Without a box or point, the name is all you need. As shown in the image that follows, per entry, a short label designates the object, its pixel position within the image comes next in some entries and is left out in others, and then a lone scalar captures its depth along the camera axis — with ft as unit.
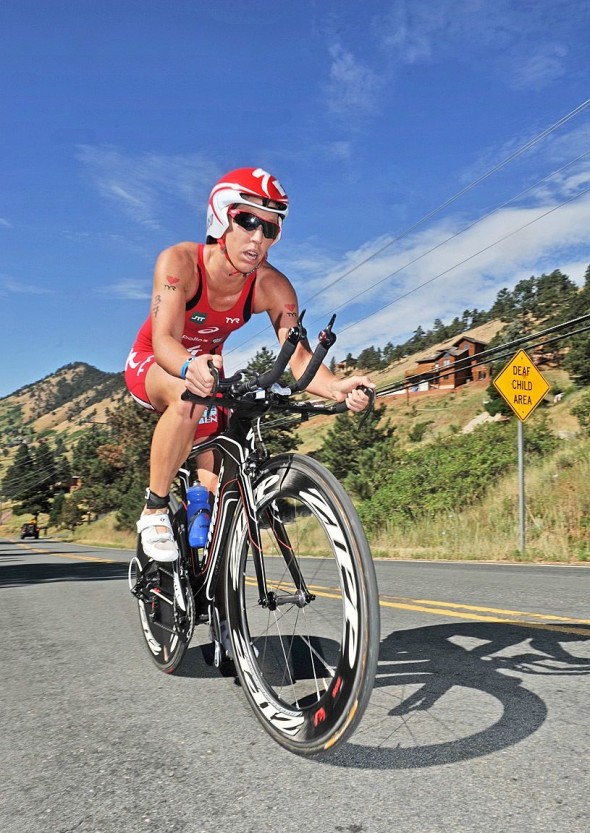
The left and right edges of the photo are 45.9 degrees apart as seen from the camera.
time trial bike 6.92
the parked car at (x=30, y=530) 243.60
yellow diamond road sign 41.81
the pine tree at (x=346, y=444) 155.33
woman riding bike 9.44
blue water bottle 11.09
